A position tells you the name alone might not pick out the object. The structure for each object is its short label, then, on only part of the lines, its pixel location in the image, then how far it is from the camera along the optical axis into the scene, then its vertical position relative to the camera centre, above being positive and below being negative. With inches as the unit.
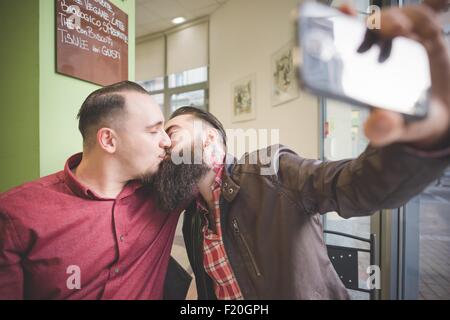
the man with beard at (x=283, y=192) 15.5 -4.5
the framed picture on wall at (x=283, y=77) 73.6 +25.1
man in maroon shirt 29.6 -8.4
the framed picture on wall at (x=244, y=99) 95.0 +23.2
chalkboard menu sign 44.0 +22.8
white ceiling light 119.0 +68.5
